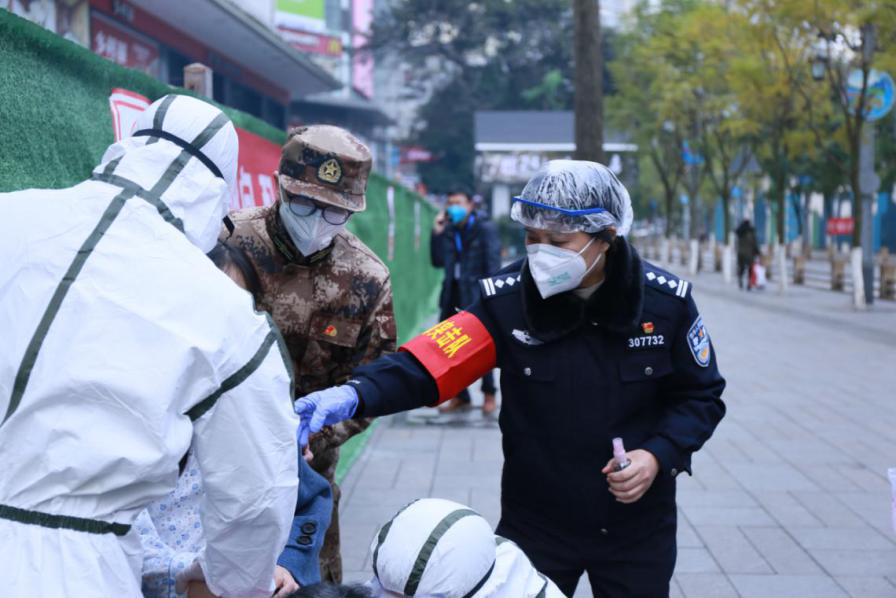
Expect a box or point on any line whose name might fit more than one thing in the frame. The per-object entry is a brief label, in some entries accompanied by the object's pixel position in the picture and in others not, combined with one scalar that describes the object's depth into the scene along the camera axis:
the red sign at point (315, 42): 46.10
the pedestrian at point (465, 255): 9.12
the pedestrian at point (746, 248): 24.98
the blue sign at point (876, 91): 19.19
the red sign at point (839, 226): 32.65
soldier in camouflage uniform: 3.14
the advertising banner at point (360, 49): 58.94
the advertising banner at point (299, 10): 36.69
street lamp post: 18.42
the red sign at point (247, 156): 3.59
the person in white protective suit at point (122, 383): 1.67
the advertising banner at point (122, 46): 11.69
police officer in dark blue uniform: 2.74
